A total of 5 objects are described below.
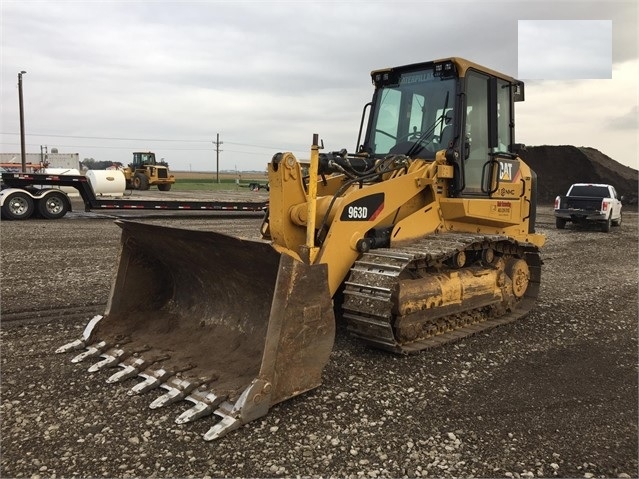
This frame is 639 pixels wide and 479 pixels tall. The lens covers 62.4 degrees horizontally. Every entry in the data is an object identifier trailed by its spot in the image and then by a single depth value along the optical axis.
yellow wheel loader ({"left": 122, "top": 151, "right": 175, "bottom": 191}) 37.12
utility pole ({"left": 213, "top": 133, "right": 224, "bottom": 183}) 76.59
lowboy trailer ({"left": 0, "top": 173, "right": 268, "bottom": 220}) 16.81
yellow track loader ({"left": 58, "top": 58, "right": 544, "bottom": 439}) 3.98
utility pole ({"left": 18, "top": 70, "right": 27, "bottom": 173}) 31.73
